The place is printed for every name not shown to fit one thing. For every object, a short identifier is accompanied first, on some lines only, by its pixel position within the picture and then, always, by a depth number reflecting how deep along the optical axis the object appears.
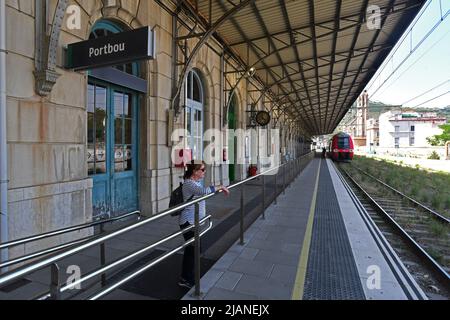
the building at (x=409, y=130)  72.75
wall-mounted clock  13.54
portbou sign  3.85
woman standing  3.18
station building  3.74
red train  28.69
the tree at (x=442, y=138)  63.47
